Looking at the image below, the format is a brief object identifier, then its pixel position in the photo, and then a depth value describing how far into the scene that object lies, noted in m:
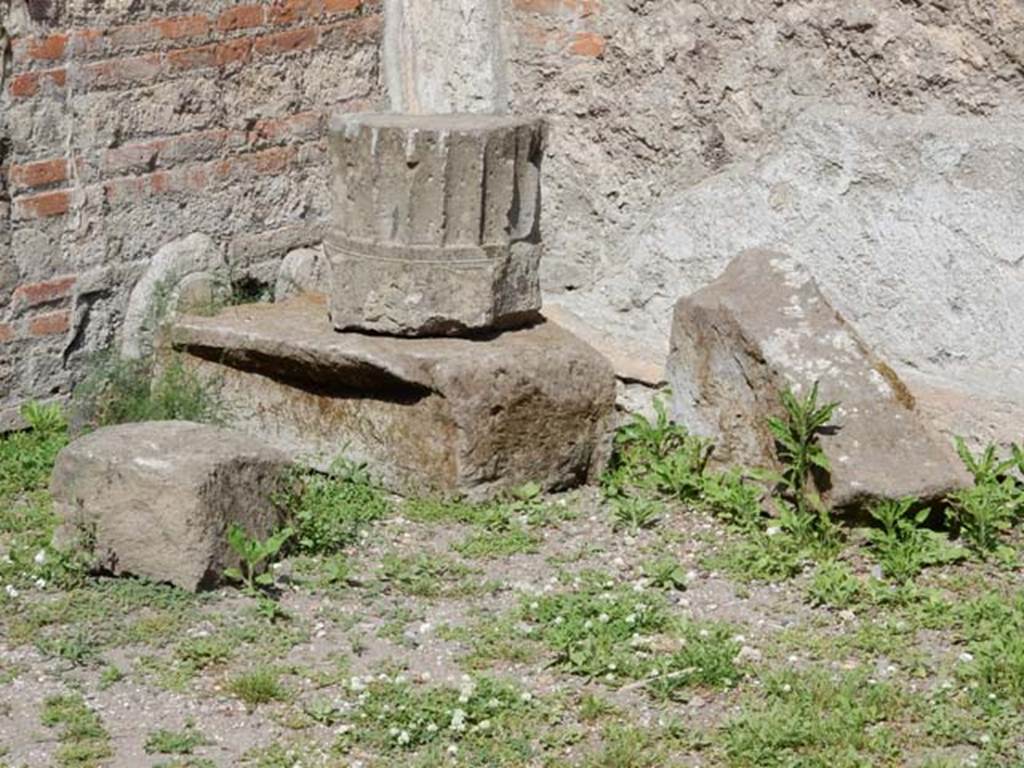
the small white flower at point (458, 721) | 7.39
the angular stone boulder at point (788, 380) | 9.18
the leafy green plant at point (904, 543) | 8.91
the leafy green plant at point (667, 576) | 8.90
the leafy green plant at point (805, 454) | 9.22
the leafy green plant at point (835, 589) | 8.67
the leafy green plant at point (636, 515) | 9.64
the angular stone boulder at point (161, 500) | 8.49
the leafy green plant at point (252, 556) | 8.59
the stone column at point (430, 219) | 9.92
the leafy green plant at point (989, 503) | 9.14
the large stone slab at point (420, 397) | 9.66
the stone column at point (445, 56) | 11.57
